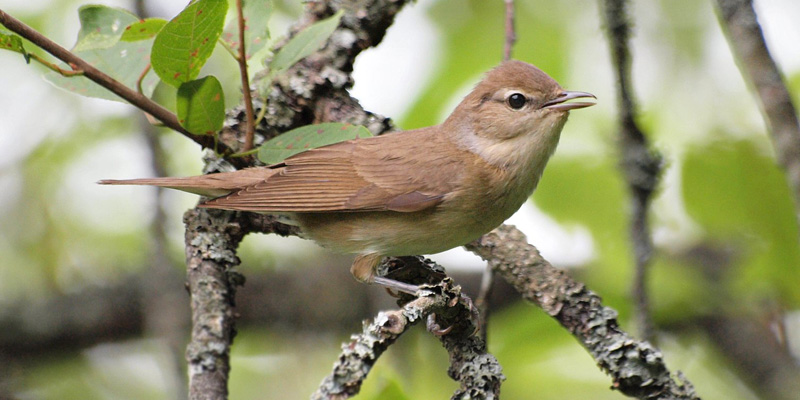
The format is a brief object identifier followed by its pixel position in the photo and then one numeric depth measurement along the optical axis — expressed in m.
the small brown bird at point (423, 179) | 7.27
